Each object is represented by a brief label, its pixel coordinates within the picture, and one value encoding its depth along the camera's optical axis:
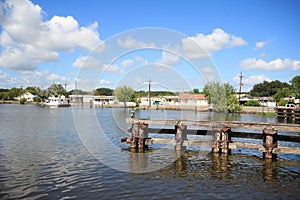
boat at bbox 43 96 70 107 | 112.88
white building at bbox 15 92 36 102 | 169.88
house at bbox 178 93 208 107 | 93.69
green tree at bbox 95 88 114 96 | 169.93
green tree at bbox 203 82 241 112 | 73.45
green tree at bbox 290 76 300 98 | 106.94
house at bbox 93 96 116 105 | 129.75
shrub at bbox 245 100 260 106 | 101.06
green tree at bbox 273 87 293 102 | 108.88
